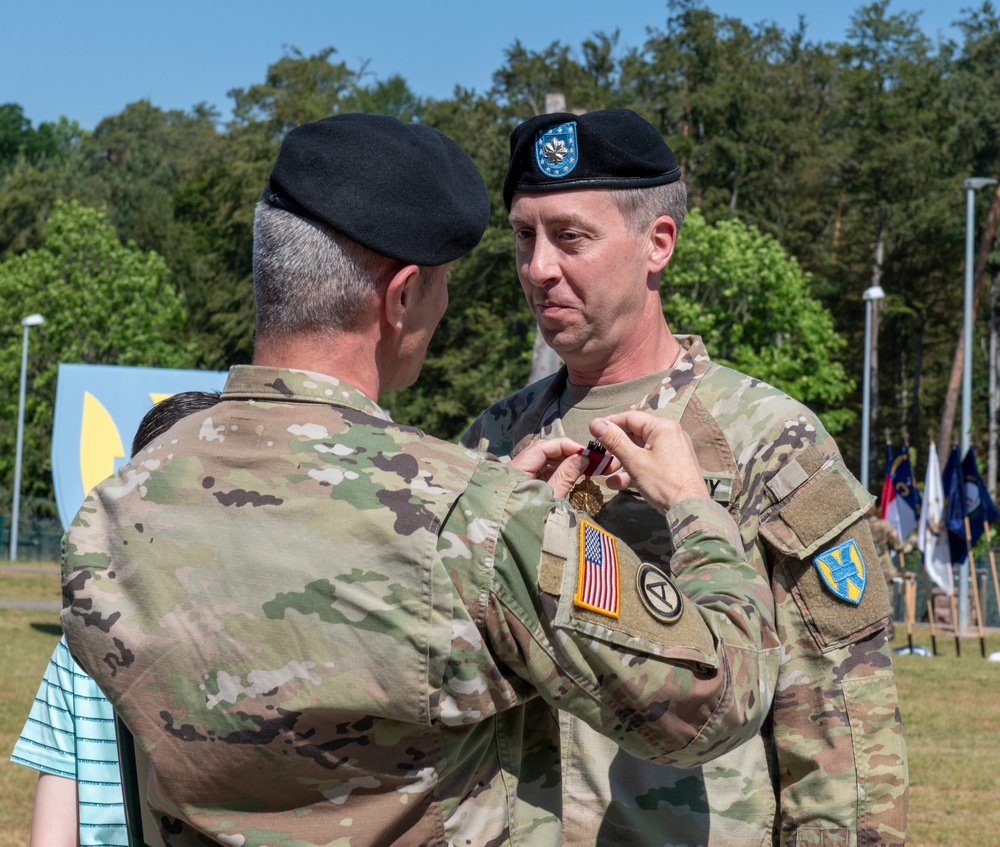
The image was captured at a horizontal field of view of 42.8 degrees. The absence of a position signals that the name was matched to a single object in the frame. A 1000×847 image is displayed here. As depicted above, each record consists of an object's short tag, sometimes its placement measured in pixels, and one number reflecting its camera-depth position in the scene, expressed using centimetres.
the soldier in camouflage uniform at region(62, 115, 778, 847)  176
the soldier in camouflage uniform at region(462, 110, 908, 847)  251
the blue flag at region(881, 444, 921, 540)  2080
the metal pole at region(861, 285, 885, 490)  2702
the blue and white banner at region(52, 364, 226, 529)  1190
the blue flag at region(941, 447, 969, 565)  1927
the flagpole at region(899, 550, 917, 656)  2065
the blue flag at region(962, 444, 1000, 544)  1952
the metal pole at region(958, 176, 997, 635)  2267
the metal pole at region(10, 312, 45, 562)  3388
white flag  1992
